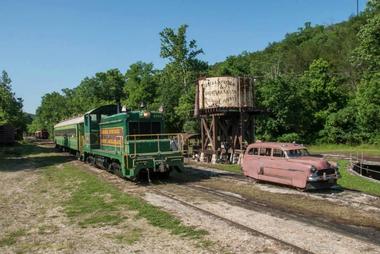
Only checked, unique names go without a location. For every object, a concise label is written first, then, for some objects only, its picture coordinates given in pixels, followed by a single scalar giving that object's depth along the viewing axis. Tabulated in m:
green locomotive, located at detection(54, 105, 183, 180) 18.80
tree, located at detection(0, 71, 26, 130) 70.32
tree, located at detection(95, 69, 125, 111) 97.06
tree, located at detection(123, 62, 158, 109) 77.19
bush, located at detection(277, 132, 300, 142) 46.77
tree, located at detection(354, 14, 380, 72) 30.78
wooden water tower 28.45
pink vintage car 15.18
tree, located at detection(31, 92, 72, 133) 115.68
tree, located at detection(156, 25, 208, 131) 60.78
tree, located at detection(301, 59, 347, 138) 52.38
